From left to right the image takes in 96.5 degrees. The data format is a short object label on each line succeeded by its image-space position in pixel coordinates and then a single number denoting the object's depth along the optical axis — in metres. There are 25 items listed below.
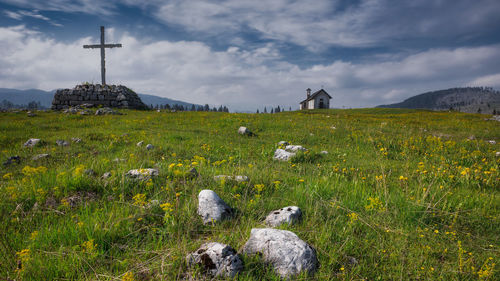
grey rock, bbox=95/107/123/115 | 21.72
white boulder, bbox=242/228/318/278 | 2.23
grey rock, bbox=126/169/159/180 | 4.31
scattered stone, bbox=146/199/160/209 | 3.29
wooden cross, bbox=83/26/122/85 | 30.55
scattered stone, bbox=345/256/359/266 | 2.42
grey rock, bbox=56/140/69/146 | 8.97
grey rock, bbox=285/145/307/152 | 8.24
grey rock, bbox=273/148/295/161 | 7.53
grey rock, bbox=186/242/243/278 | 2.12
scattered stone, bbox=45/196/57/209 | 3.47
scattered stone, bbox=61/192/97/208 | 3.51
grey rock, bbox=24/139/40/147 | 8.98
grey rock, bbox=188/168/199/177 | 4.61
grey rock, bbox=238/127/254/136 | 12.46
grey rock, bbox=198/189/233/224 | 3.07
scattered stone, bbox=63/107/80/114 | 21.92
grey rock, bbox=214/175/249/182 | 4.38
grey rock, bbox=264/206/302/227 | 3.03
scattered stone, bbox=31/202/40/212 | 3.28
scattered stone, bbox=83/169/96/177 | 4.55
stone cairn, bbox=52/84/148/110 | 27.67
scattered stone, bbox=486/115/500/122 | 26.08
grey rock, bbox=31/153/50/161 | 6.88
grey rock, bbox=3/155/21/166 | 6.61
